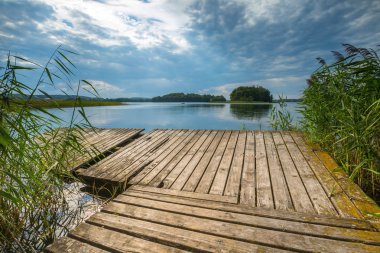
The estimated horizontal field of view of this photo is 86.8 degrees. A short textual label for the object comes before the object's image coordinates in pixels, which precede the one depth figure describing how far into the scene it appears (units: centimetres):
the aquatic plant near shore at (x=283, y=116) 554
